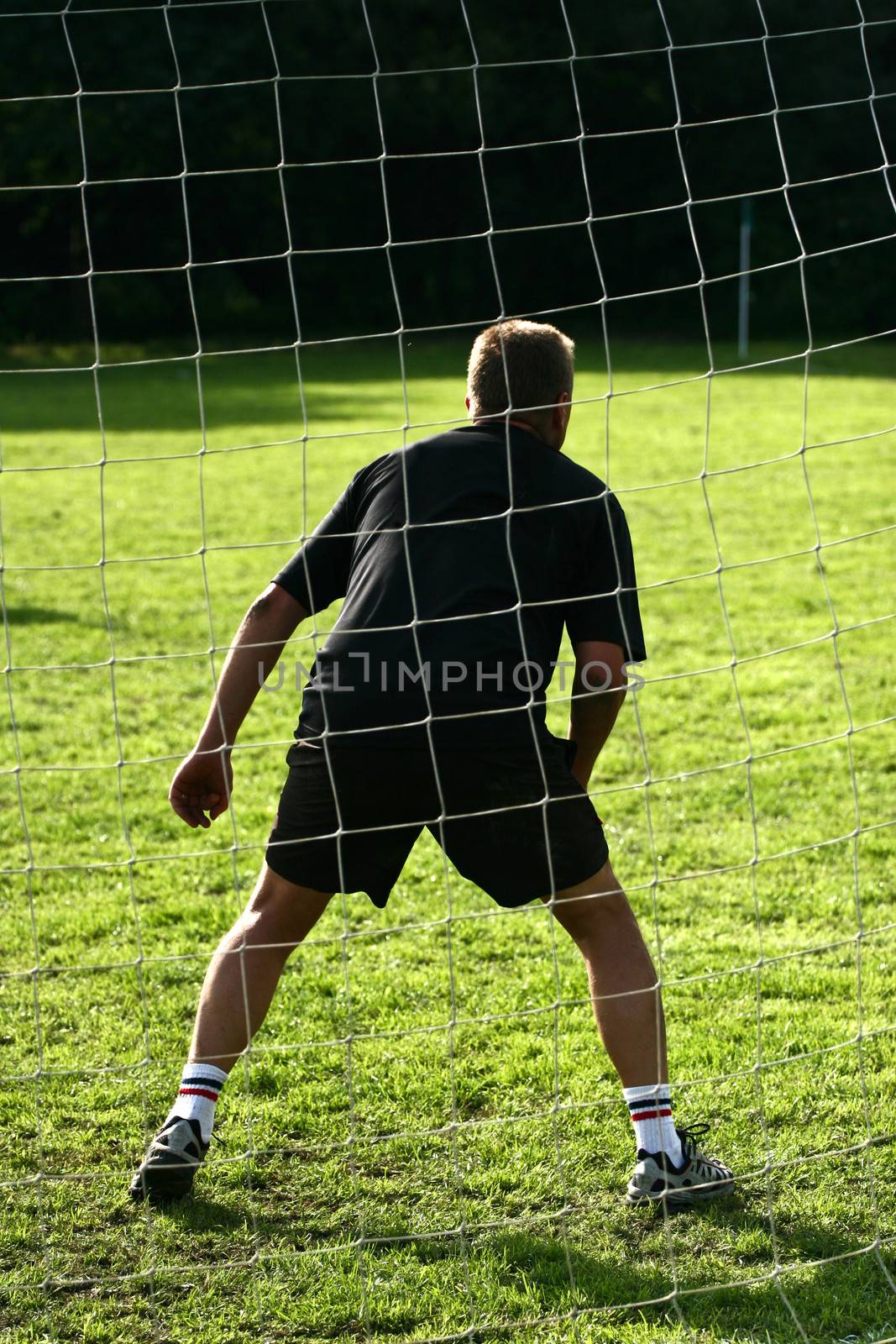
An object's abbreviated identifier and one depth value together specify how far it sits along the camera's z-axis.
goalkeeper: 5.45
